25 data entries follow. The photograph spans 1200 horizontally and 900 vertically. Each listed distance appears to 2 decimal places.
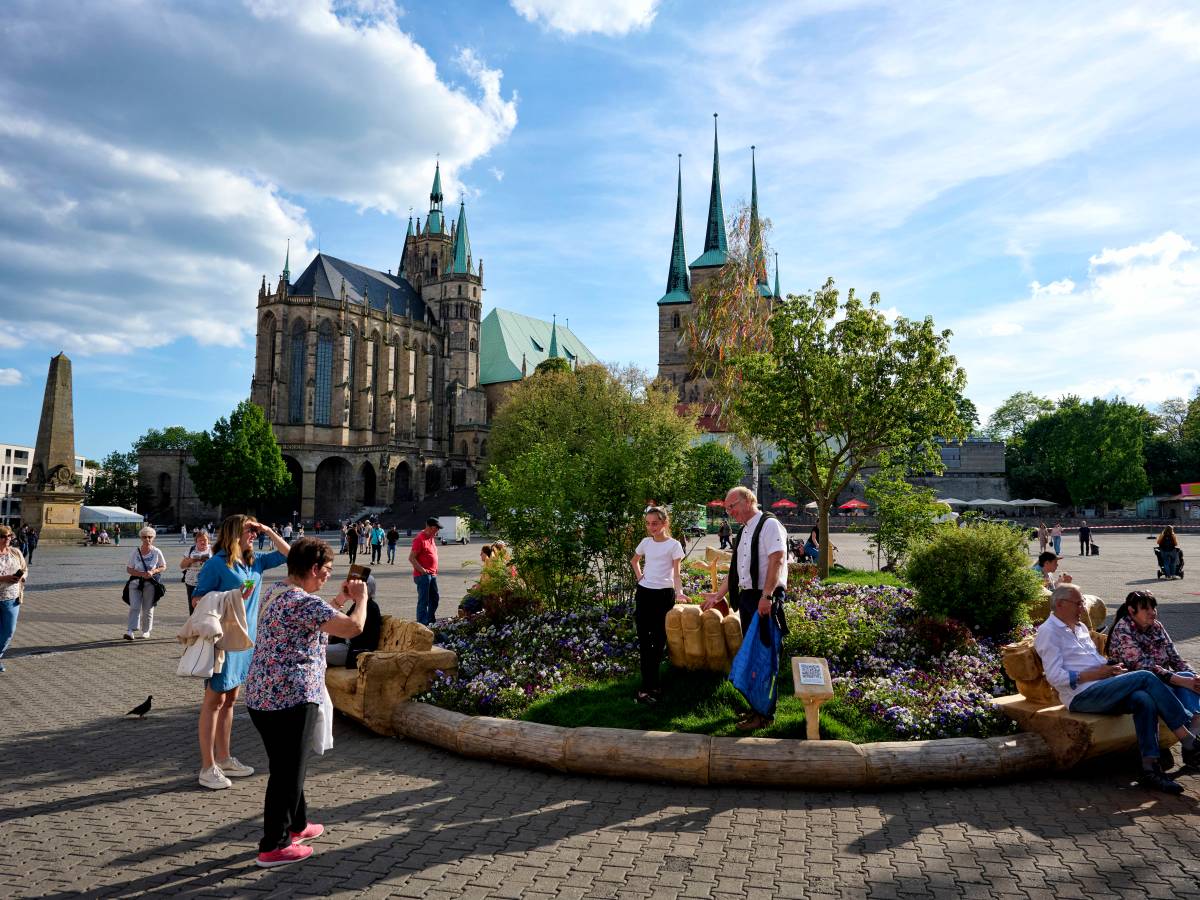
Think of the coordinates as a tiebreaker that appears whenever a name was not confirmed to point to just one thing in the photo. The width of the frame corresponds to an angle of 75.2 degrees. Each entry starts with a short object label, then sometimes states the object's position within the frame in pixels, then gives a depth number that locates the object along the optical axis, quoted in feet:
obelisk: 99.09
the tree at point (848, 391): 52.47
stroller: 68.39
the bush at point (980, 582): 30.14
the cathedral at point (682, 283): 227.20
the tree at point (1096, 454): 215.10
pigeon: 24.25
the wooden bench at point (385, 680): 23.02
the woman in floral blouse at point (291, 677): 13.96
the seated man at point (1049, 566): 37.60
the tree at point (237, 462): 200.34
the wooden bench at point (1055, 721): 18.76
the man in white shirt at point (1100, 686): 18.16
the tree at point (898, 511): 51.44
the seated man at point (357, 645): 25.52
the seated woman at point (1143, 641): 20.24
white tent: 154.81
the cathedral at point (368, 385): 240.94
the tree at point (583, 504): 34.27
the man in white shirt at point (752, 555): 19.62
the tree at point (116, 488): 248.32
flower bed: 21.46
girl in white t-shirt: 22.80
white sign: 19.29
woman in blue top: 18.48
